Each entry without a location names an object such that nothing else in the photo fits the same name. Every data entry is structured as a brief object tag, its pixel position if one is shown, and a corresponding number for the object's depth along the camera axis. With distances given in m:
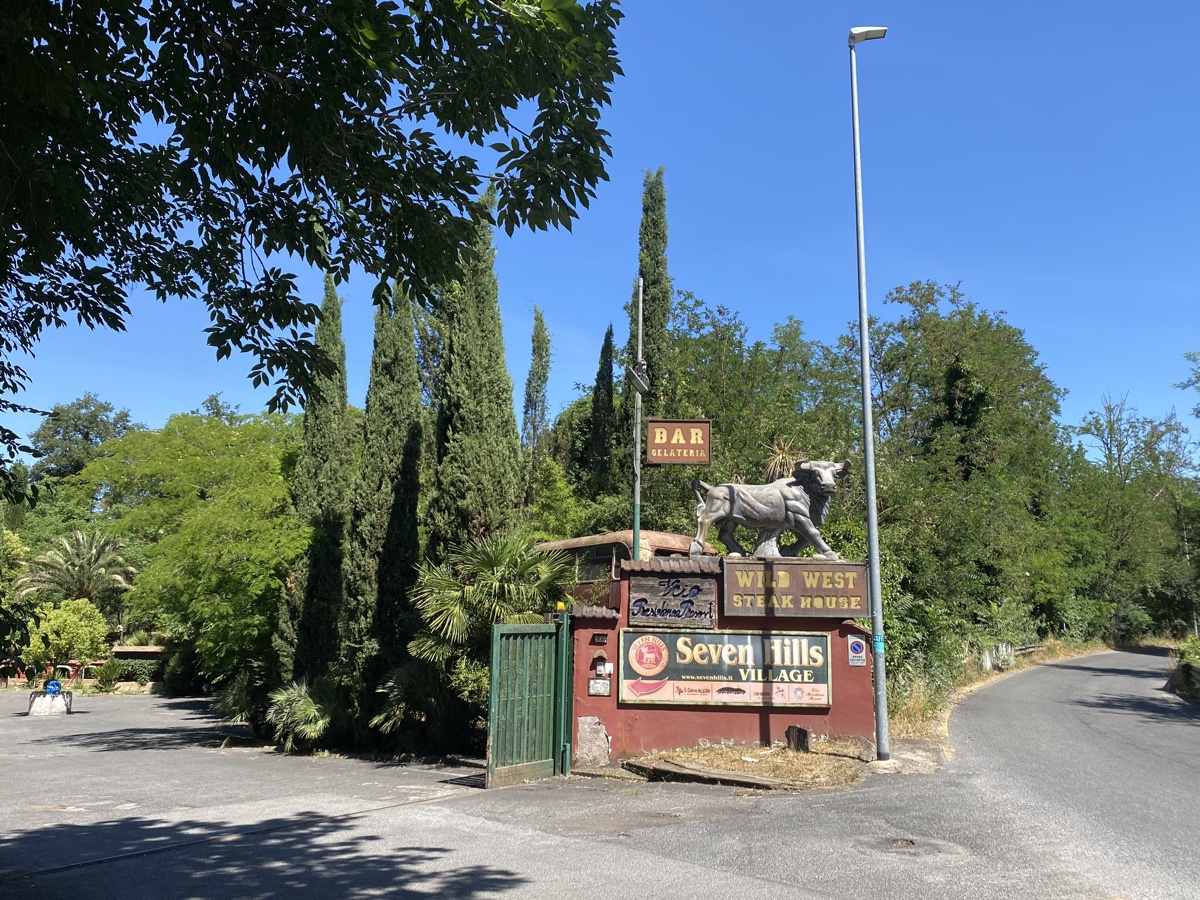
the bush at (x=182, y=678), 37.06
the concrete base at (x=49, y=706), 28.19
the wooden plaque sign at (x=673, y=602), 12.34
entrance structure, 12.09
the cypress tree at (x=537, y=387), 47.53
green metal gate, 10.89
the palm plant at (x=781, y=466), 13.57
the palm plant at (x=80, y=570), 42.62
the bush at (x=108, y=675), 38.66
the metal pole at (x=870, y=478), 11.64
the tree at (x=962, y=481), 21.05
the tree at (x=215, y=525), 19.34
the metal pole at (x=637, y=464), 13.91
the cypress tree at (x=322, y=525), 19.45
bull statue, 12.70
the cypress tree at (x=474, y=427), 15.65
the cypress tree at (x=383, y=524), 16.58
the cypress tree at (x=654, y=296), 28.47
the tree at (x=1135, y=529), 45.75
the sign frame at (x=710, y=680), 12.09
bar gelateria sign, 13.64
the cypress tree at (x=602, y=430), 31.93
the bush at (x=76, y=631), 34.78
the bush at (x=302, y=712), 16.52
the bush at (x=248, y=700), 20.48
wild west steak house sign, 12.26
